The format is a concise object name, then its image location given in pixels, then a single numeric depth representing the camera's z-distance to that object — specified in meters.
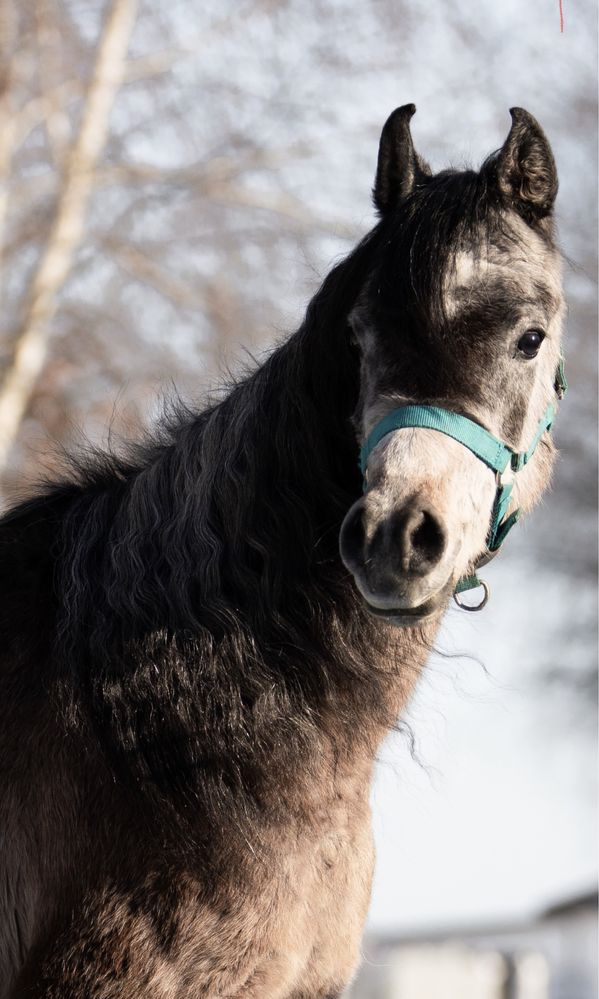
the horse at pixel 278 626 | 5.91
